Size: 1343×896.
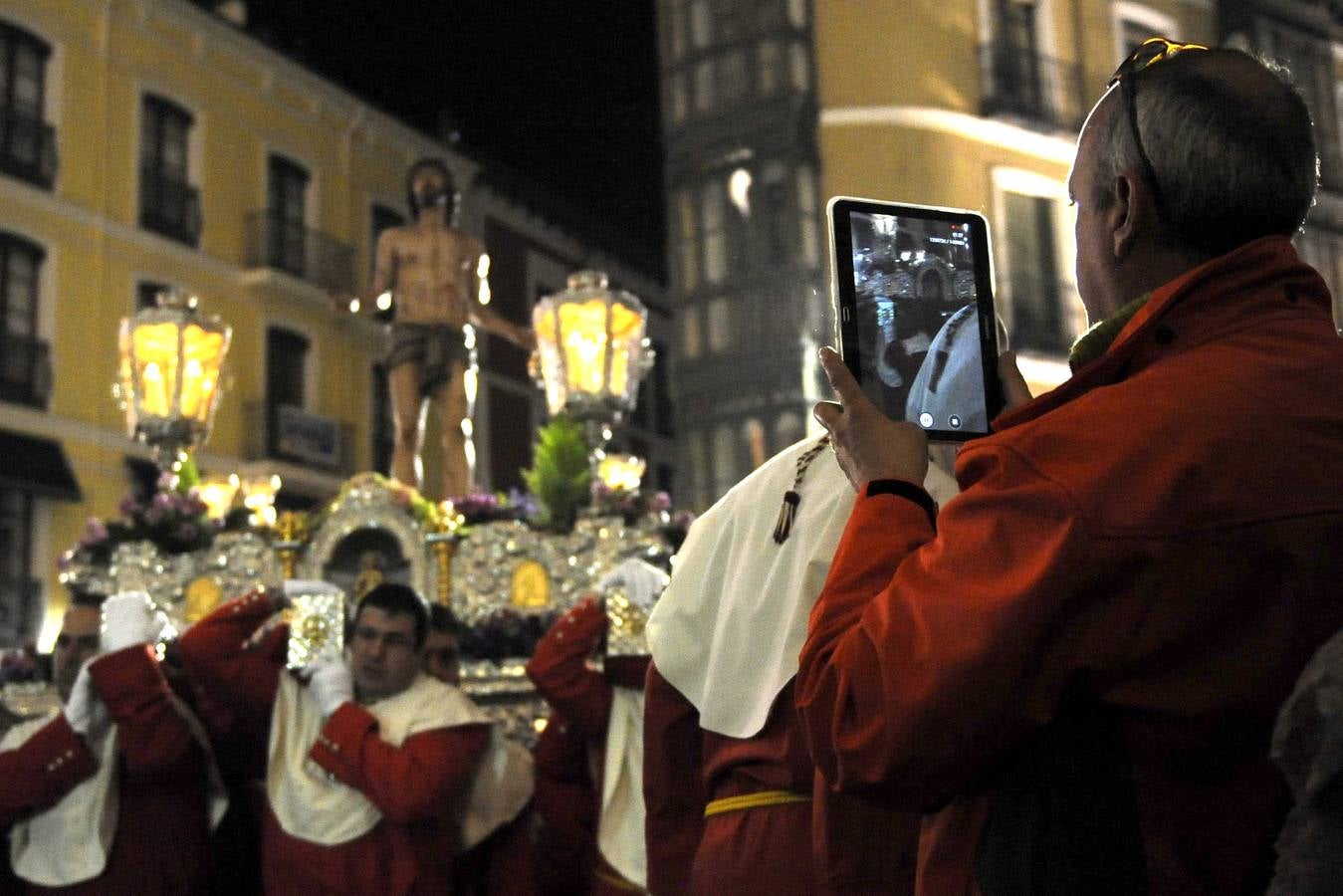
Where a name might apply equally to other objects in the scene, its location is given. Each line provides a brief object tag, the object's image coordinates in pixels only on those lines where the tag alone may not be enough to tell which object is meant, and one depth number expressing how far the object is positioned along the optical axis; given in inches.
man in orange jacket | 57.8
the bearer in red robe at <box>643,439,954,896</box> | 96.7
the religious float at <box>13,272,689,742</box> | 289.3
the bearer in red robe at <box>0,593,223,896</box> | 193.2
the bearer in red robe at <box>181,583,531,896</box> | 180.7
